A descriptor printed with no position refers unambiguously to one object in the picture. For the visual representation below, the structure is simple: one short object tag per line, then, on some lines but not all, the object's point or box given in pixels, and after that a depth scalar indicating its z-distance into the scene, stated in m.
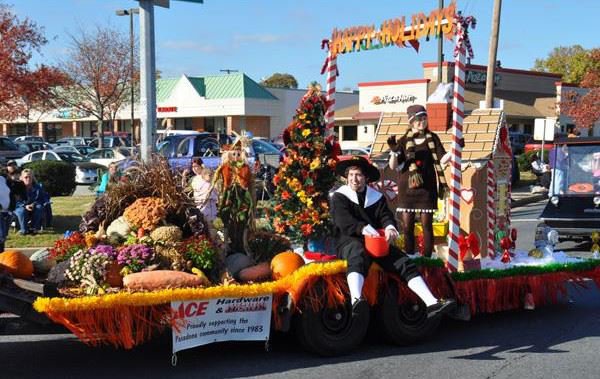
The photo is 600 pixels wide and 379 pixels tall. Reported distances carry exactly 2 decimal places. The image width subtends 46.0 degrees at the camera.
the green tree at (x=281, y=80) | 101.81
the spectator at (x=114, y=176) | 6.90
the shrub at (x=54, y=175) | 17.92
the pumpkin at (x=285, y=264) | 6.14
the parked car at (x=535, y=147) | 31.62
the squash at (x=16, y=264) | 5.69
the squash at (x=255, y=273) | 6.13
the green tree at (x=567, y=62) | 66.75
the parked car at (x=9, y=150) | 30.04
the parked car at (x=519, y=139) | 37.29
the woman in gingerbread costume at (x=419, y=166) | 7.45
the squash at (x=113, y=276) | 5.66
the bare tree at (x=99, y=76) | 38.00
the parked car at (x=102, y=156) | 29.05
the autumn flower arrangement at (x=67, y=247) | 6.12
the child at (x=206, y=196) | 6.91
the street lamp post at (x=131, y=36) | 32.28
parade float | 5.44
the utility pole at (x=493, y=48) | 19.22
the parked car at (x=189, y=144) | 18.02
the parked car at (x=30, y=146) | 32.81
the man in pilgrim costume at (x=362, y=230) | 5.95
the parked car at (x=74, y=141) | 44.80
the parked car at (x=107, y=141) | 37.19
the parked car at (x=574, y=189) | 11.09
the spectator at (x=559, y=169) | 12.02
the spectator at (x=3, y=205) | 8.76
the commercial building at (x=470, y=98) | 46.03
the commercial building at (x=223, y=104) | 50.41
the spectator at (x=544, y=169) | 13.94
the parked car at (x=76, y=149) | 34.22
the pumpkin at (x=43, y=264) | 6.11
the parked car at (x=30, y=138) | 46.91
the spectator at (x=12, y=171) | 12.20
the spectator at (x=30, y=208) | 12.83
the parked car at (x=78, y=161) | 26.94
